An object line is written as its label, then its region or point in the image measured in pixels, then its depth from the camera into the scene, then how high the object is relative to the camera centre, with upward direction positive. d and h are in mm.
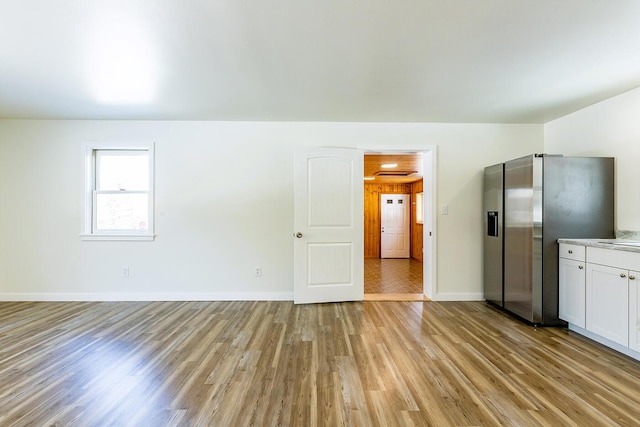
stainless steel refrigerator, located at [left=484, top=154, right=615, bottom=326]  3160 +47
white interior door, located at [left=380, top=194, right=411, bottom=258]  9055 -357
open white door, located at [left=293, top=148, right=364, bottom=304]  3934 -145
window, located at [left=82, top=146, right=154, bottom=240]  4137 +349
